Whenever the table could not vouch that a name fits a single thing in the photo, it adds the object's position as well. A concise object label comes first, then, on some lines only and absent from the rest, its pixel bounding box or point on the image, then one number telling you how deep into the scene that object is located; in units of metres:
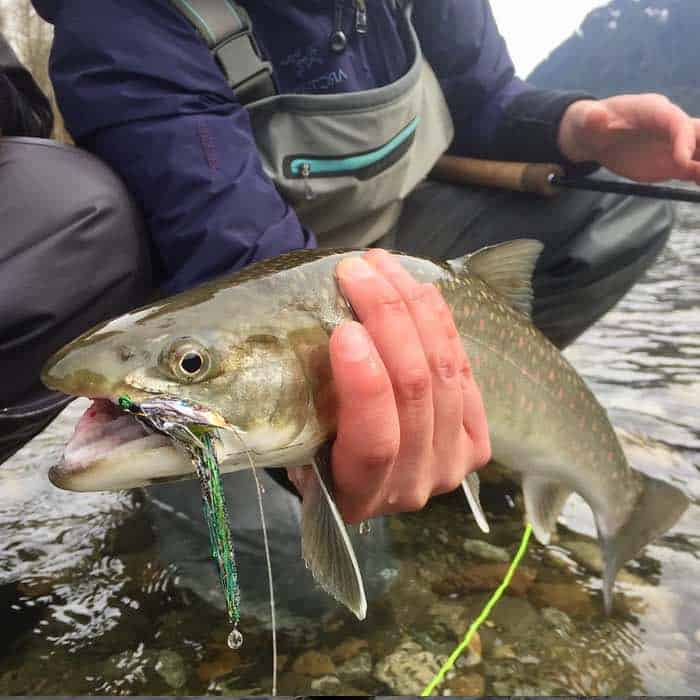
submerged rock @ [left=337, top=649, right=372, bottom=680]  0.46
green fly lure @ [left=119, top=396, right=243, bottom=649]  0.28
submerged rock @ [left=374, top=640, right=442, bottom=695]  0.45
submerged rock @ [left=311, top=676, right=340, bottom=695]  0.45
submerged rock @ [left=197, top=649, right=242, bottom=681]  0.45
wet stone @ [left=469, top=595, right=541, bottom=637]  0.50
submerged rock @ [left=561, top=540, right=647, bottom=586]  0.56
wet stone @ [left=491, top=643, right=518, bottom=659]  0.48
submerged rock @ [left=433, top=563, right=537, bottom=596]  0.54
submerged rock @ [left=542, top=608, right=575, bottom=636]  0.50
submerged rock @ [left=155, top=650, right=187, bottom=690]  0.44
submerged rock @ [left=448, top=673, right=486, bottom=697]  0.45
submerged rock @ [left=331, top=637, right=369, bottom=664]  0.47
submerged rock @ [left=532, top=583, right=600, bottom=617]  0.53
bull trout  0.28
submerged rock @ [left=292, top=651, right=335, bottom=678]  0.46
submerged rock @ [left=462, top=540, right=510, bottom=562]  0.58
